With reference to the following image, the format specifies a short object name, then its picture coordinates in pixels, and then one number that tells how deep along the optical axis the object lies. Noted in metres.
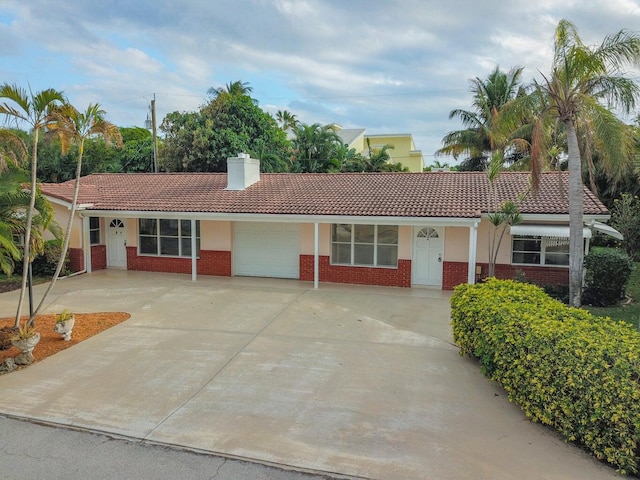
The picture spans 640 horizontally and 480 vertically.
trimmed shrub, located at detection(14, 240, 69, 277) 15.42
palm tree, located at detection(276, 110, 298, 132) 42.06
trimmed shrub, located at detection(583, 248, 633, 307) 11.60
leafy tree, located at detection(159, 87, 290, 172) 28.03
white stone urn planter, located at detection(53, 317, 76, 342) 8.67
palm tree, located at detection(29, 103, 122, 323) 8.23
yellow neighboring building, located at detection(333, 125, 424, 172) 45.16
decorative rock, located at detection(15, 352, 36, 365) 7.62
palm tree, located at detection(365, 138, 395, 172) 30.45
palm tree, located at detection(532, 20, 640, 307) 9.43
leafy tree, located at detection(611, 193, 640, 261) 18.72
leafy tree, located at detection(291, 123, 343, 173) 30.09
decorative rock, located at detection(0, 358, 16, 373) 7.40
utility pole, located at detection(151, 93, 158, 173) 28.58
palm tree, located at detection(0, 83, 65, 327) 7.68
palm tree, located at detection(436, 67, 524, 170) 27.93
